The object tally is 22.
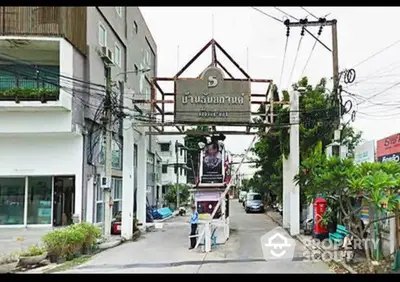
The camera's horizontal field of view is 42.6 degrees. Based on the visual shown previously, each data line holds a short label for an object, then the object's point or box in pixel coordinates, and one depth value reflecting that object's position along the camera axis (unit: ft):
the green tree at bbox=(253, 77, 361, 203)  67.56
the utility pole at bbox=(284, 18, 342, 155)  54.15
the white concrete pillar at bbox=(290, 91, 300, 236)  60.49
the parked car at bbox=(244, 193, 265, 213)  125.80
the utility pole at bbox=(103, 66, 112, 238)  55.72
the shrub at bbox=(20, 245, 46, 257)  38.49
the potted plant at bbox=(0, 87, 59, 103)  55.31
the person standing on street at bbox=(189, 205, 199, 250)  49.03
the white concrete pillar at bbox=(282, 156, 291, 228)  67.87
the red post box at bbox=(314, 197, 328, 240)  52.52
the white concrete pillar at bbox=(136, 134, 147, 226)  70.03
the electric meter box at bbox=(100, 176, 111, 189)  55.56
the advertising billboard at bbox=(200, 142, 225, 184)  60.49
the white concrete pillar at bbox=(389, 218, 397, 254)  34.88
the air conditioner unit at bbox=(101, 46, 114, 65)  46.76
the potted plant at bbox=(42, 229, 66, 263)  39.50
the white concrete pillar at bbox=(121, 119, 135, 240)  58.13
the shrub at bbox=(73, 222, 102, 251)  43.87
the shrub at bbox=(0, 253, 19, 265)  37.73
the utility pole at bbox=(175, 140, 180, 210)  132.49
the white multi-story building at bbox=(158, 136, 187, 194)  170.23
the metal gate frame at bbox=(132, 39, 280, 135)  52.34
